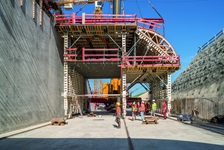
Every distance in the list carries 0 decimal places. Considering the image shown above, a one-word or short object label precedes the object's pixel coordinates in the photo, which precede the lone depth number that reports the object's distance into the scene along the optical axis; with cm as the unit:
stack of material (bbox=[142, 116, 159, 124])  1353
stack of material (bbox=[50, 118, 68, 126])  1294
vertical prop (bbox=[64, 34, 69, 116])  1830
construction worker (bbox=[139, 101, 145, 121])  1482
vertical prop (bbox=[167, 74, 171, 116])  1877
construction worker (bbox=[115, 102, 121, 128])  1160
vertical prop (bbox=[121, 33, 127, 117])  1804
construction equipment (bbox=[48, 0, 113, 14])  2480
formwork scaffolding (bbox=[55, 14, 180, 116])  1815
